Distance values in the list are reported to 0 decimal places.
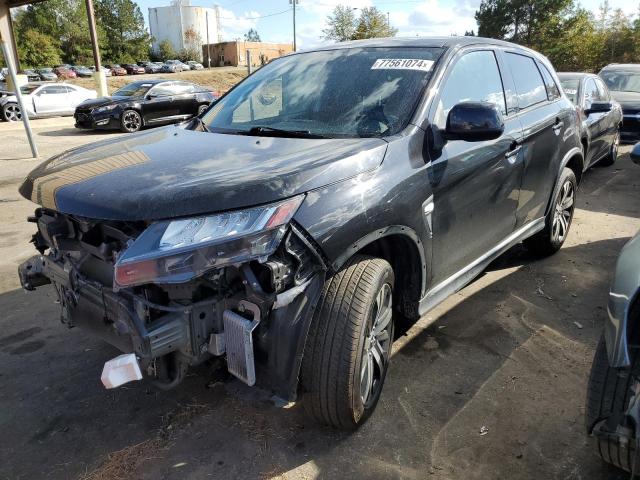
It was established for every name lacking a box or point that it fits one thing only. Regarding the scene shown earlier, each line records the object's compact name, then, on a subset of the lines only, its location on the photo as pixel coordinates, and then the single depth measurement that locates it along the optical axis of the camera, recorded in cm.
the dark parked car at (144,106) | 1421
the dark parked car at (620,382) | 181
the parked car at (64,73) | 4628
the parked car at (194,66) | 6326
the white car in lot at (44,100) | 1814
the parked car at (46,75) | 4306
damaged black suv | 200
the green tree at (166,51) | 7594
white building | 8475
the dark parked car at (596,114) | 708
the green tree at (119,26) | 6781
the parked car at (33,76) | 4085
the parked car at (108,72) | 5086
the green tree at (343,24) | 4569
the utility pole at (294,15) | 4409
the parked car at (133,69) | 5712
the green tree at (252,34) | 9956
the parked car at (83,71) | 5003
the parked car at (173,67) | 5688
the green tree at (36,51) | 5650
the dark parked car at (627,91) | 1012
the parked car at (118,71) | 5476
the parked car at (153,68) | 5758
